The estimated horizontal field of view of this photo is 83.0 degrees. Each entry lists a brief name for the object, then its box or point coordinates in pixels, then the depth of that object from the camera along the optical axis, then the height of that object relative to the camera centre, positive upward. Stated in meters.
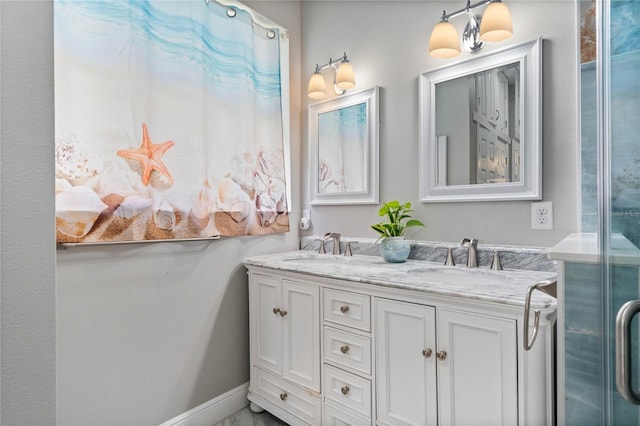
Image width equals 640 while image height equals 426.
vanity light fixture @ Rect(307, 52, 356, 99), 2.16 +0.82
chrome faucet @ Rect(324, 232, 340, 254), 2.21 -0.17
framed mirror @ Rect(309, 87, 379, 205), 2.11 +0.39
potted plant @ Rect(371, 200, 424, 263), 1.82 -0.10
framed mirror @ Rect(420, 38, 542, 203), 1.53 +0.39
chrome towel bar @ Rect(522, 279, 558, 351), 0.98 -0.28
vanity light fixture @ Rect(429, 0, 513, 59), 1.55 +0.81
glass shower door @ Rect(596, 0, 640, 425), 0.67 +0.02
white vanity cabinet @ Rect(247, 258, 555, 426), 1.10 -0.54
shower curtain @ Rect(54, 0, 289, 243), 1.43 +0.44
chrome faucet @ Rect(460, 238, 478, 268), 1.65 -0.20
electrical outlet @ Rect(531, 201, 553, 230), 1.50 -0.02
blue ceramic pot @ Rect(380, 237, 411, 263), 1.81 -0.19
